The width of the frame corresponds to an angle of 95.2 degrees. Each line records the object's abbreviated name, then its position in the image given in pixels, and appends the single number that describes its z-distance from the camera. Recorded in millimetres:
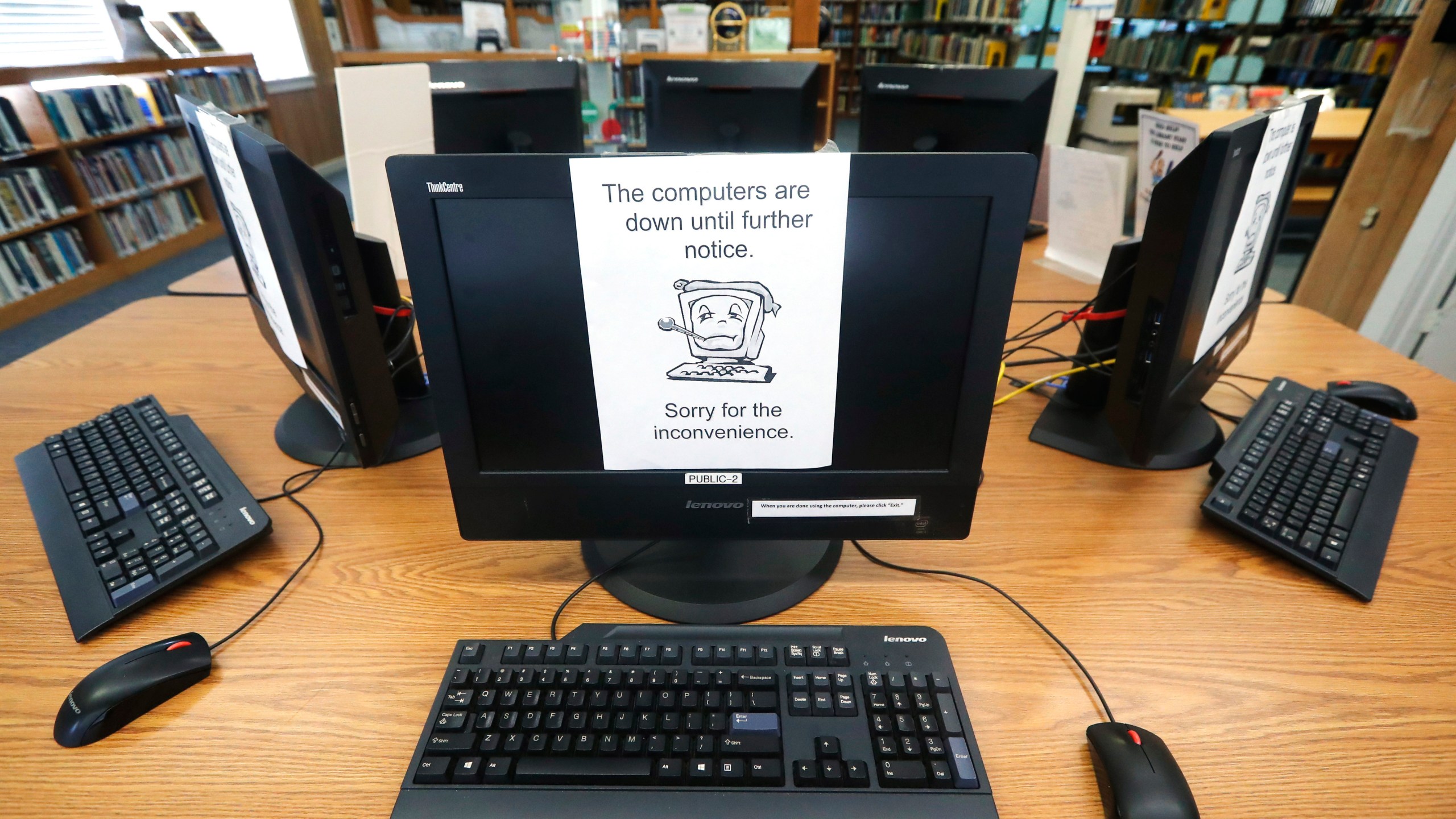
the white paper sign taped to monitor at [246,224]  737
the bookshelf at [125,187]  3107
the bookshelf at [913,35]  6320
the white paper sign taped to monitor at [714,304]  541
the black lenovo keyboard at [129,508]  695
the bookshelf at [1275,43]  3891
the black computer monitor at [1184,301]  737
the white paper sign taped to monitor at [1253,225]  780
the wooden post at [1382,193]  2037
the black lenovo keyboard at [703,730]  511
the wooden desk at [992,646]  541
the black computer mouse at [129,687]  565
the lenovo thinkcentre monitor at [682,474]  551
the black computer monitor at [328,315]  699
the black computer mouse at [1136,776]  491
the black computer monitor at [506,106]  1452
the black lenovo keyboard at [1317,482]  744
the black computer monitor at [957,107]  1509
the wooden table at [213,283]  1499
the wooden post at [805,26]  3936
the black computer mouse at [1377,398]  1004
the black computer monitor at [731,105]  1638
